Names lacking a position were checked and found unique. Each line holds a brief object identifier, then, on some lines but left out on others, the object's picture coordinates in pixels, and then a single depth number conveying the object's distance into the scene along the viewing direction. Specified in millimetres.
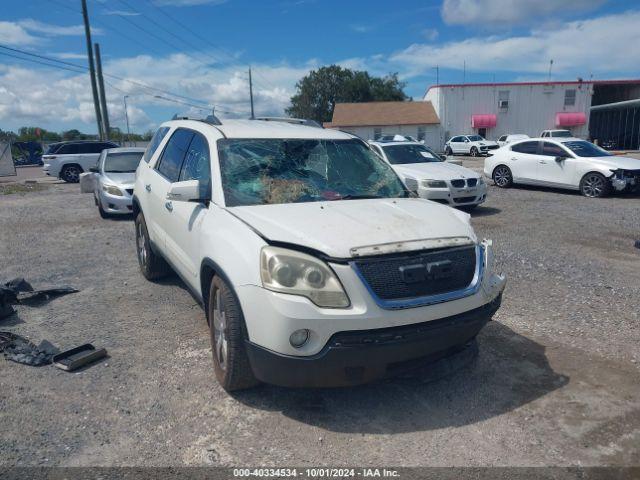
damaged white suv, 2809
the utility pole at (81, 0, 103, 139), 27609
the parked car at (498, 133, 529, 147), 33228
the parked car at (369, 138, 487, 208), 10125
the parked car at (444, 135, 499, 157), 34562
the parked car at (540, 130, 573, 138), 33781
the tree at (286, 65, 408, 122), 67562
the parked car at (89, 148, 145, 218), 10609
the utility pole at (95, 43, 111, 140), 28297
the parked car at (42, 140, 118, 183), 20188
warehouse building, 42656
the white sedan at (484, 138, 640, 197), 12062
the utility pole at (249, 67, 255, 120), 49697
